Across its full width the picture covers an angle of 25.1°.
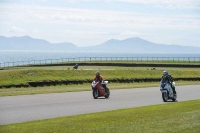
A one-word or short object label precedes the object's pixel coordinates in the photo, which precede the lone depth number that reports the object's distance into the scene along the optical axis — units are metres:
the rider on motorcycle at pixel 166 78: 25.58
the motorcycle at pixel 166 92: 25.75
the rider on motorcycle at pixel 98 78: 27.97
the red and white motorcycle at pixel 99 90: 27.66
